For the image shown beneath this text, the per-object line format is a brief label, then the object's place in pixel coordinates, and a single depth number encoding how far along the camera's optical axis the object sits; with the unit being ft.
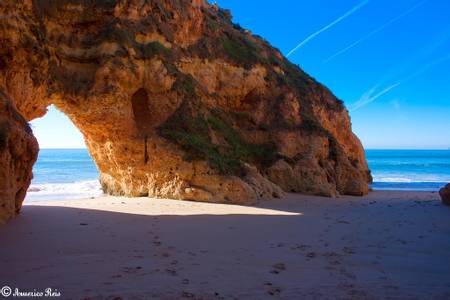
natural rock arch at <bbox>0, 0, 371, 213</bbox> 32.99
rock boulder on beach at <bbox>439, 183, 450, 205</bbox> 33.63
